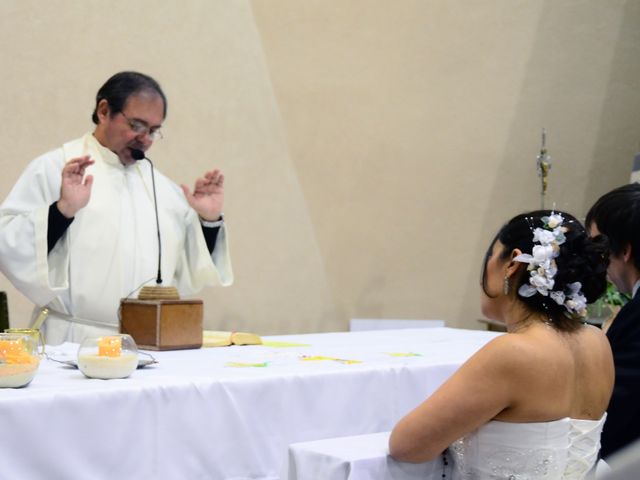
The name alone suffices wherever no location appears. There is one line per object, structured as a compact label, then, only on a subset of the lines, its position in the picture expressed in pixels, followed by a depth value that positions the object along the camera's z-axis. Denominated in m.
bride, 3.90
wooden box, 5.97
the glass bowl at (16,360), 4.25
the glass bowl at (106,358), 4.62
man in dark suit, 4.92
